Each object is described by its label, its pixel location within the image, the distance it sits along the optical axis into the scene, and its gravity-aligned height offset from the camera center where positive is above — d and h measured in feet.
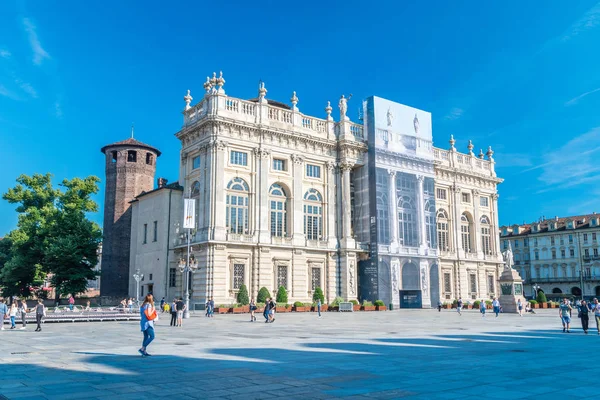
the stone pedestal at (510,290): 162.09 -0.43
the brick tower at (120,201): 203.21 +34.13
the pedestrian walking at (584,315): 79.82 -3.92
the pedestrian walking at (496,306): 135.44 -4.18
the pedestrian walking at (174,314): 91.35 -3.53
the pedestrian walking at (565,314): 82.12 -3.82
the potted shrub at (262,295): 150.41 -0.97
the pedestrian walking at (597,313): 78.32 -3.65
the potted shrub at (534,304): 197.14 -5.55
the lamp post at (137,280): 166.45 +3.91
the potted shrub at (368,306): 166.54 -4.75
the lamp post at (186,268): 119.55 +5.98
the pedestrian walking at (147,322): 48.49 -2.56
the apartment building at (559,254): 306.35 +19.76
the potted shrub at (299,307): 154.81 -4.43
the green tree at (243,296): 148.05 -1.18
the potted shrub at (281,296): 153.99 -1.33
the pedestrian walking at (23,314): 90.64 -3.32
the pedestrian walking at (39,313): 83.41 -2.87
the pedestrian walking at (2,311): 85.50 -2.58
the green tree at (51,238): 170.40 +17.01
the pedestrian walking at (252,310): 110.42 -3.66
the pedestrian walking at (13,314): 89.95 -3.20
